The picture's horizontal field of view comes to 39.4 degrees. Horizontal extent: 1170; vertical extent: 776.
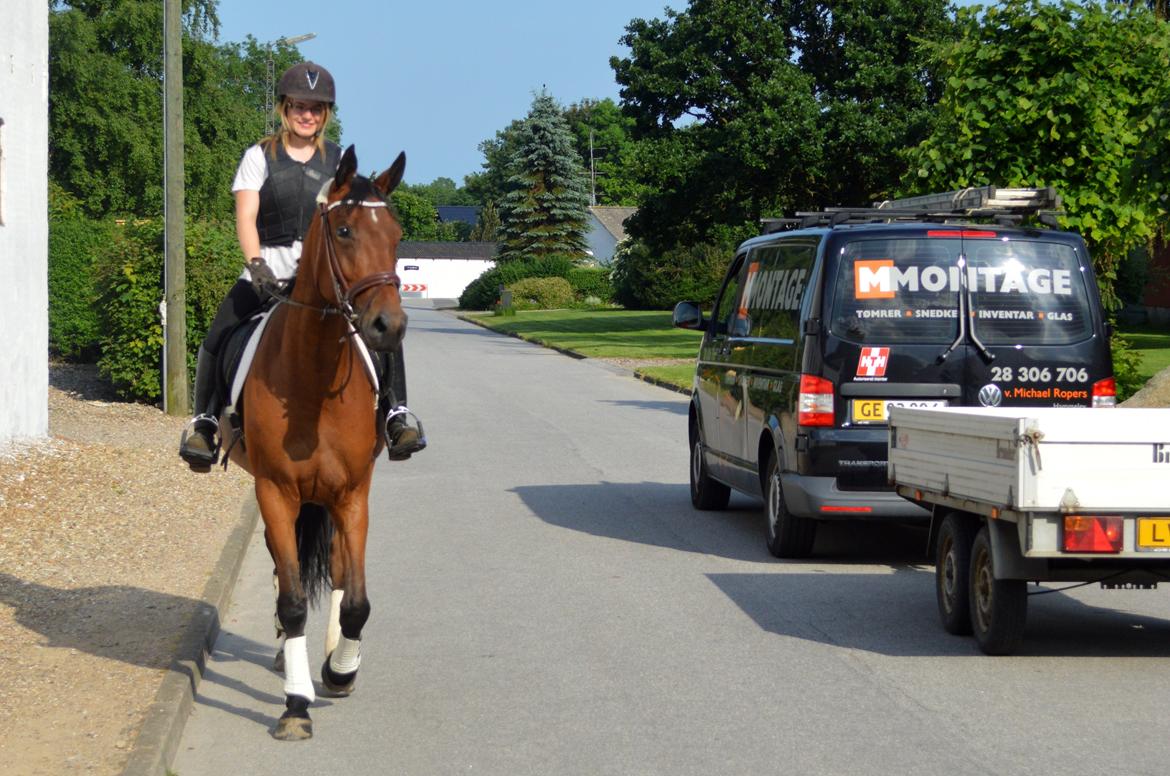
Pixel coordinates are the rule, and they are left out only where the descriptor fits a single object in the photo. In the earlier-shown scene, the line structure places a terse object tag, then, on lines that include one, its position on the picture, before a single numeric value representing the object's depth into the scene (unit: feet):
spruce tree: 305.53
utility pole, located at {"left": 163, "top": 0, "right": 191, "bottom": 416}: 66.08
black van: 33.71
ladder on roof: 39.19
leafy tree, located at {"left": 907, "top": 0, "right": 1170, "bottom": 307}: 58.03
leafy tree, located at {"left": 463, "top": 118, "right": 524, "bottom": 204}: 447.83
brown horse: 20.47
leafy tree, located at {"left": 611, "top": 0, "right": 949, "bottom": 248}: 140.36
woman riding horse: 23.22
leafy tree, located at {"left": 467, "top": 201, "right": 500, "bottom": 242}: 475.31
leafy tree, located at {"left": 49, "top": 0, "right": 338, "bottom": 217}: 178.60
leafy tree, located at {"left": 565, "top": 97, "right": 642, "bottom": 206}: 462.19
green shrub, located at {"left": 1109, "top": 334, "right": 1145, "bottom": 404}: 66.59
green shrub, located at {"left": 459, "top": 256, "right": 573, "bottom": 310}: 272.10
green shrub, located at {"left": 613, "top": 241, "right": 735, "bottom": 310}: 227.40
